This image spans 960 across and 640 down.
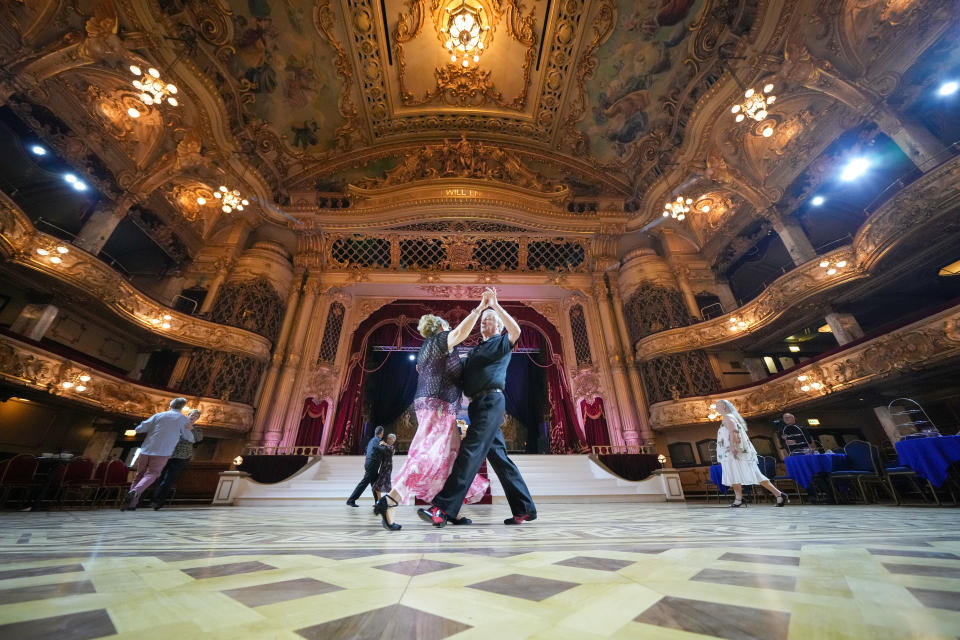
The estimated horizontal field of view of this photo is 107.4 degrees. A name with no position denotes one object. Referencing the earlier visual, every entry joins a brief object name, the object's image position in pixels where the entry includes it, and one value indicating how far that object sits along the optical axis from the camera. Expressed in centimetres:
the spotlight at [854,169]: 782
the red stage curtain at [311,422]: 855
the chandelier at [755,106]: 658
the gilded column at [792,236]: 807
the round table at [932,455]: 362
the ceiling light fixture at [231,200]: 800
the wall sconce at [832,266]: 698
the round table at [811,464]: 494
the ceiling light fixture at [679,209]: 828
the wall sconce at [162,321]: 808
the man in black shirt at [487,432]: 194
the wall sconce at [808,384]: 696
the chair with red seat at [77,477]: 525
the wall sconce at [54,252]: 632
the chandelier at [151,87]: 604
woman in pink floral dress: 210
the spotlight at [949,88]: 650
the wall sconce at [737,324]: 862
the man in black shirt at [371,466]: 468
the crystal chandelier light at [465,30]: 968
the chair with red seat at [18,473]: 451
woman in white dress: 419
